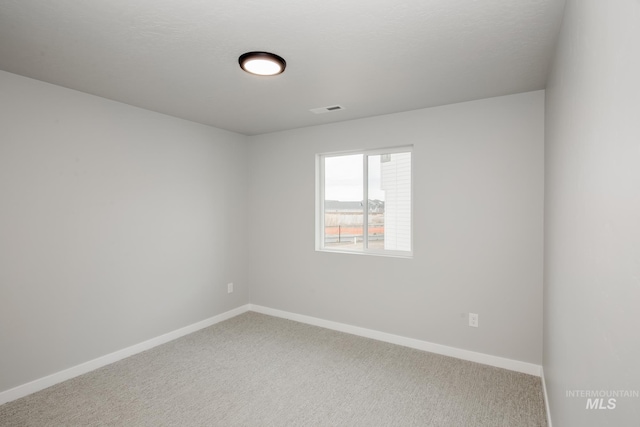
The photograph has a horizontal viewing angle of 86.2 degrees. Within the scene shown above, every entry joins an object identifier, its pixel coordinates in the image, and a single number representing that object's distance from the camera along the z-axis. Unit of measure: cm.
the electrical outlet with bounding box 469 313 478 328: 317
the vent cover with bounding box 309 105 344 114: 336
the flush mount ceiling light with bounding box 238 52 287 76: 221
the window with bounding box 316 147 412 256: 367
